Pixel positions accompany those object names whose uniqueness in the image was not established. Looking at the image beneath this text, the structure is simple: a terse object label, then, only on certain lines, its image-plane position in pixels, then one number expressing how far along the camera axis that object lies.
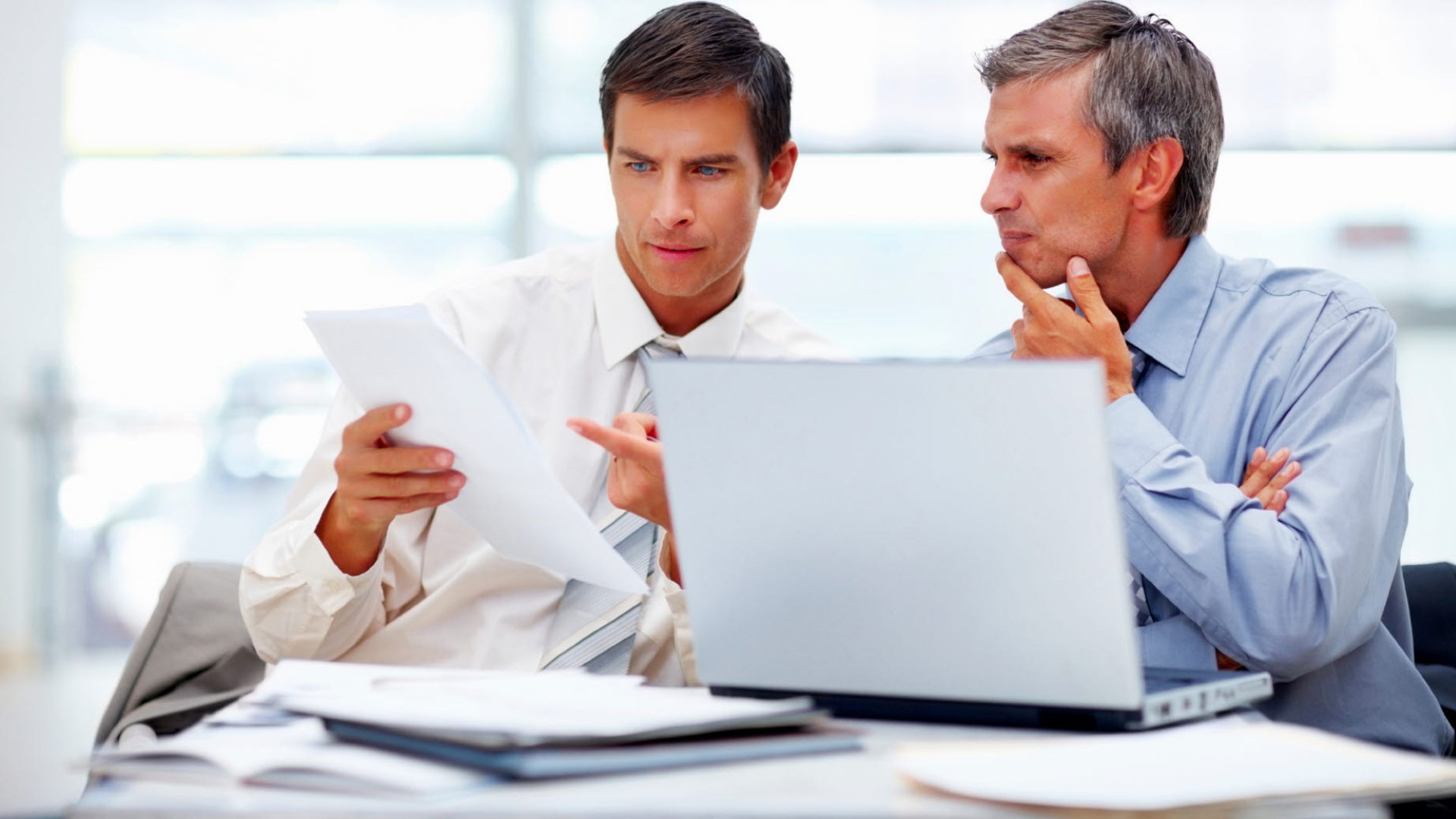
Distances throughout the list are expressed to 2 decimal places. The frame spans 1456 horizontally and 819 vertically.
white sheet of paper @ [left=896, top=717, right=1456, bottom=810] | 2.07
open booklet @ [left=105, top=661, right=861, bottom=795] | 2.24
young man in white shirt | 2.88
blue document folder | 2.23
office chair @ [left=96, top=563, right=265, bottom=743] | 2.85
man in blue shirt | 2.71
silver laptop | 2.37
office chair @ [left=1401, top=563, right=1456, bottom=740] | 2.97
